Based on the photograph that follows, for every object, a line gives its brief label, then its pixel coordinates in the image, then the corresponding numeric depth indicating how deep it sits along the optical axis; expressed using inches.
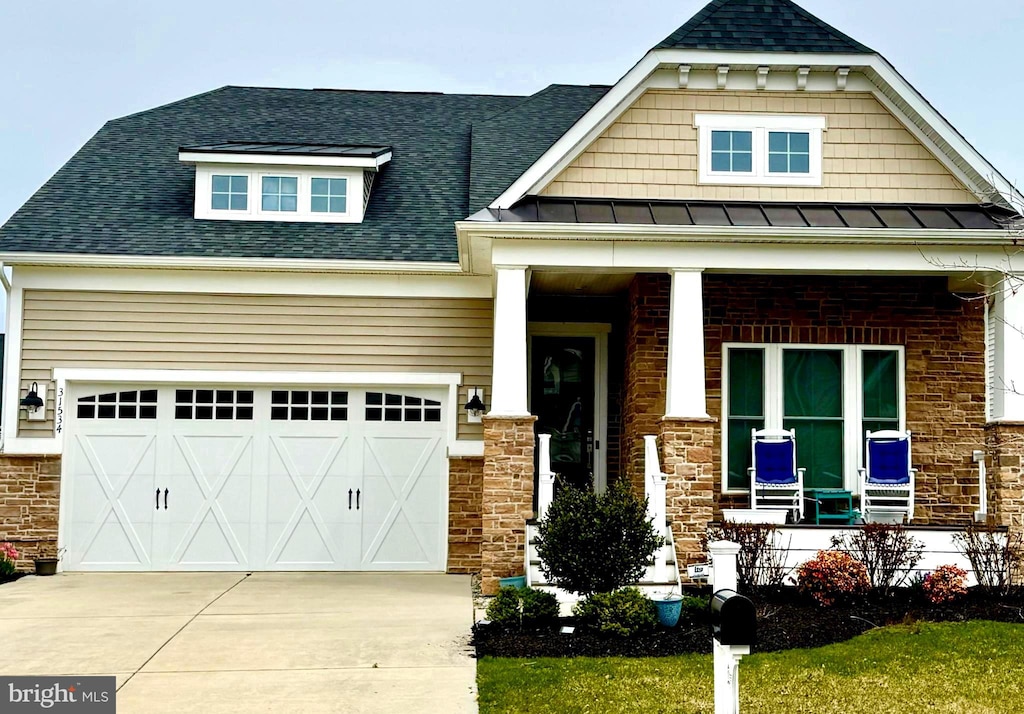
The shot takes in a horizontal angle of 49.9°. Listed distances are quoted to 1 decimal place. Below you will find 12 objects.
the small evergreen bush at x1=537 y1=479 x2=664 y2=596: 352.2
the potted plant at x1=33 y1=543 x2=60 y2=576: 514.9
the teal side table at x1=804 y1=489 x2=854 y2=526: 454.9
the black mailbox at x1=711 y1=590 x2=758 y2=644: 191.3
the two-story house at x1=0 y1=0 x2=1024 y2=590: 432.5
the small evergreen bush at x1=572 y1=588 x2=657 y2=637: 334.0
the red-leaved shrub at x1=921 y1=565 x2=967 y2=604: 381.7
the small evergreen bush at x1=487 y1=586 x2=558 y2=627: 350.0
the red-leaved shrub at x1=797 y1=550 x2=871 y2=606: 379.2
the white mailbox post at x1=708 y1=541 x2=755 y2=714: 192.1
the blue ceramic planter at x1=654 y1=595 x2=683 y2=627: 350.6
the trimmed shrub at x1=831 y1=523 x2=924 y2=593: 392.5
